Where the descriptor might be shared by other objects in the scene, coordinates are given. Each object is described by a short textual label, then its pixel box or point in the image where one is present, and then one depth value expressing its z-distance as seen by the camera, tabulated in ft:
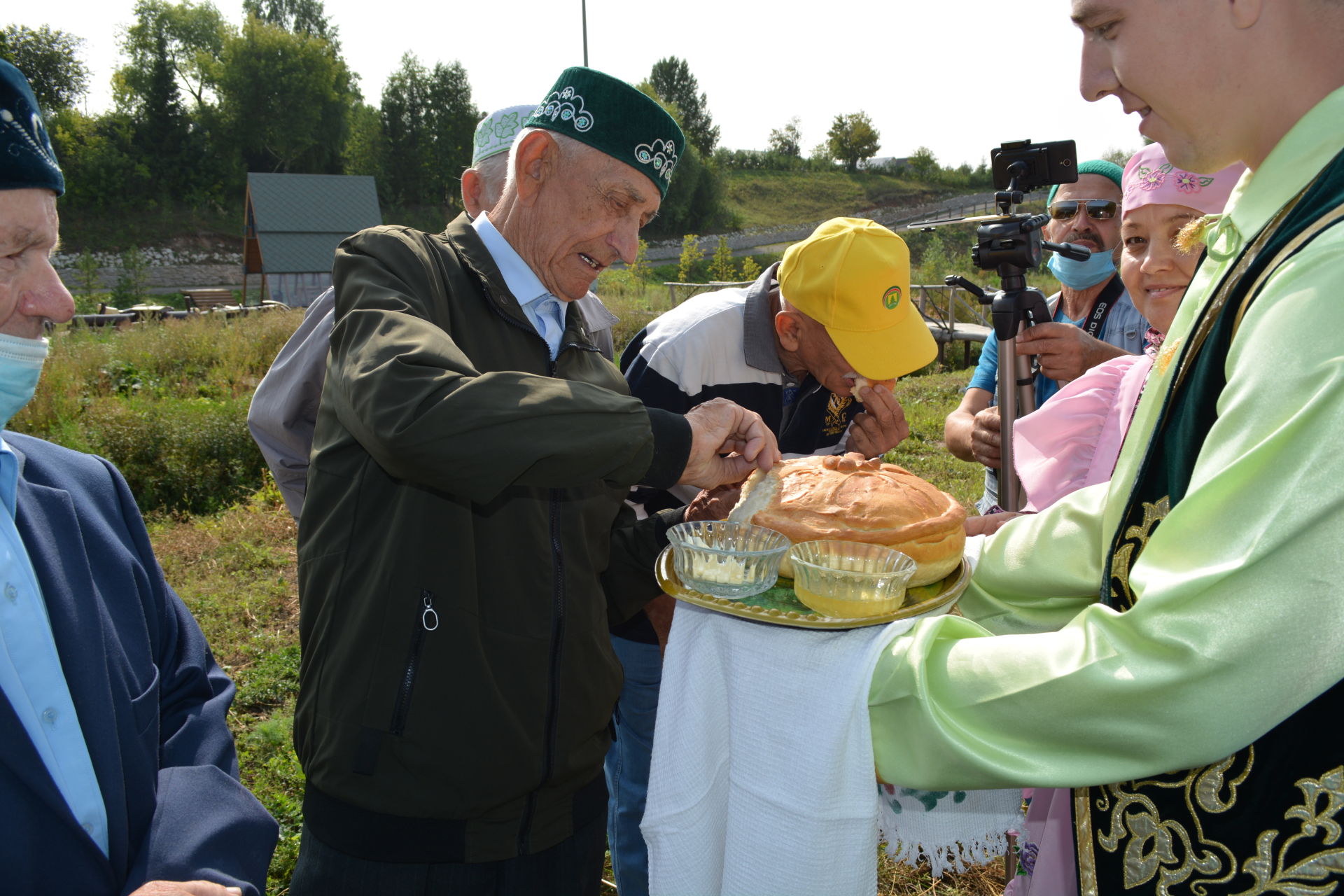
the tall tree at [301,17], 280.92
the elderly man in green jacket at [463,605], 6.27
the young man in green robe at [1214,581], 3.75
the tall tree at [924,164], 240.79
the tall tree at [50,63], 182.60
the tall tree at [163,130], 192.13
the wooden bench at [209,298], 104.43
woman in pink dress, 6.30
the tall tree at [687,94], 276.82
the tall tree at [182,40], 228.43
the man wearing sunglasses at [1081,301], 12.74
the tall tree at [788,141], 281.93
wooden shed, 126.52
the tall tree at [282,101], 218.38
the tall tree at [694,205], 203.62
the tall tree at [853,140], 251.60
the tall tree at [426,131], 219.82
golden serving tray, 5.16
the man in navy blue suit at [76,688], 5.08
